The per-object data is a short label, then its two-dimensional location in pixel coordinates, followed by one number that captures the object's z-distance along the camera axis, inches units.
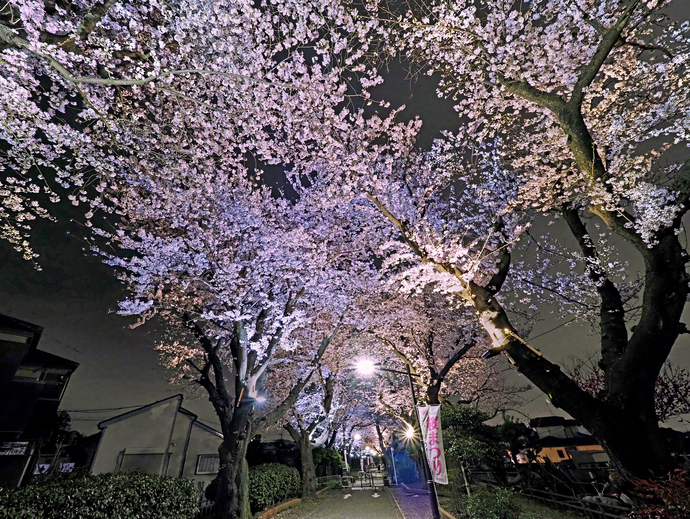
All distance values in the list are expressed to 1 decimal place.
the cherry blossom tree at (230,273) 407.8
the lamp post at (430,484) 324.5
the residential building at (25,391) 666.2
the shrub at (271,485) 531.2
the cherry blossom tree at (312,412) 733.3
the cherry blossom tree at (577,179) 223.8
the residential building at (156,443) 707.4
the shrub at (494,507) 310.2
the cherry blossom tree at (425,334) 598.5
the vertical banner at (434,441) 331.6
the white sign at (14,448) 644.0
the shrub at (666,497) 174.6
